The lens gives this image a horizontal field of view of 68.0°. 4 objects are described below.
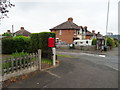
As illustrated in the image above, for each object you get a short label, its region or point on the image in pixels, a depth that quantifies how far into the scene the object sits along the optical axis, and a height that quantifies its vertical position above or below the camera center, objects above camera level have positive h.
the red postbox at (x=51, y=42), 5.86 +0.02
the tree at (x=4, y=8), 3.85 +1.51
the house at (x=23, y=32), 34.63 +4.13
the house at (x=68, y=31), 25.74 +3.34
